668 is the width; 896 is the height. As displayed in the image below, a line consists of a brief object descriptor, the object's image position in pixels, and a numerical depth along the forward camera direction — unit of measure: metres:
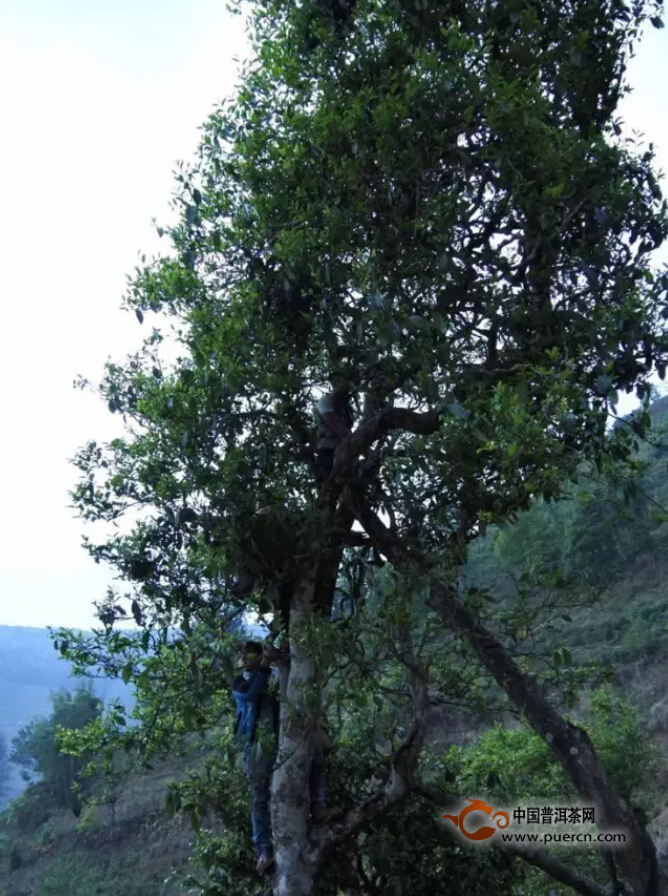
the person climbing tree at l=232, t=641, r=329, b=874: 5.55
